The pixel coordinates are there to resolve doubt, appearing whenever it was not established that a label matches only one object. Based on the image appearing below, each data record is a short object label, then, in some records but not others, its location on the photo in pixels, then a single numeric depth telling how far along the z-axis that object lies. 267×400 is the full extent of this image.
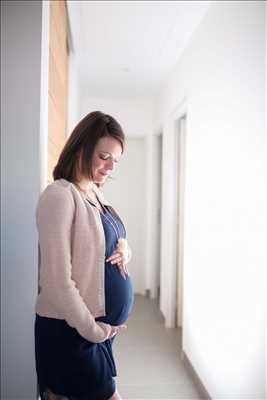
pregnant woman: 0.98
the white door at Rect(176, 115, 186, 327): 3.42
